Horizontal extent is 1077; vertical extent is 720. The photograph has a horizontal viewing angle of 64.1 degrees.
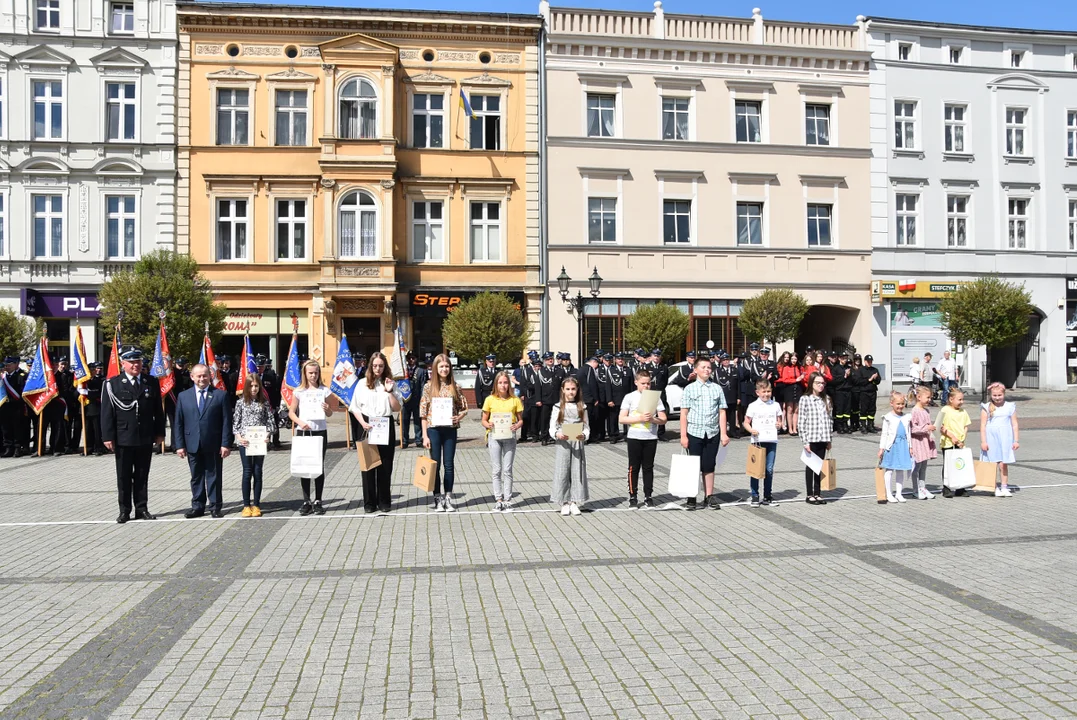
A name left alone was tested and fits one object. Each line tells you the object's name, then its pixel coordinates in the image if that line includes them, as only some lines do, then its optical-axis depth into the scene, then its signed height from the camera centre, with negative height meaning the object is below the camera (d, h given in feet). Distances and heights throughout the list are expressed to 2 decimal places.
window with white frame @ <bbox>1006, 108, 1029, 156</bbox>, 106.63 +28.98
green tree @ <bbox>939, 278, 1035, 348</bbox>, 85.30 +4.93
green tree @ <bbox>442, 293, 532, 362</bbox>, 76.28 +3.15
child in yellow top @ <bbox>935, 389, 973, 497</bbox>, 37.52 -2.70
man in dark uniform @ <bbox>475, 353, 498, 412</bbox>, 62.80 -0.93
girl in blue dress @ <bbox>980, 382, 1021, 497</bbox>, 37.50 -3.12
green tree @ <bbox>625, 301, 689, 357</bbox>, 81.92 +3.51
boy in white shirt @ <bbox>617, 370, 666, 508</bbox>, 34.53 -2.94
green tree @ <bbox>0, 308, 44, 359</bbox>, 79.66 +2.94
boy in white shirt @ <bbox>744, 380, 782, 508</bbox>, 35.47 -2.65
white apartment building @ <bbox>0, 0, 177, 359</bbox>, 91.09 +23.38
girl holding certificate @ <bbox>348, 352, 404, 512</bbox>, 33.94 -2.06
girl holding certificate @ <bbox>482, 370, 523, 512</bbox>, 34.14 -2.68
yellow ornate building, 92.02 +21.59
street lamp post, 78.65 +6.88
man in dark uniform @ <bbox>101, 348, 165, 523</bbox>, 32.40 -2.38
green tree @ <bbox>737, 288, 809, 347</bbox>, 87.61 +4.94
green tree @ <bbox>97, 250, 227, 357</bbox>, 76.28 +5.66
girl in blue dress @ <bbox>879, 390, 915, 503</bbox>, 35.40 -3.50
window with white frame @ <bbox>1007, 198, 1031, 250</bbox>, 106.73 +17.09
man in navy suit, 33.27 -2.67
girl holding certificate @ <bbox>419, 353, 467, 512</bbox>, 34.60 -2.12
